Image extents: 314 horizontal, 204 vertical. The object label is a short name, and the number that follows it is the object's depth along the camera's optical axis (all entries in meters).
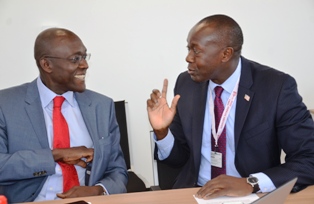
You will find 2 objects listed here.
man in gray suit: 1.98
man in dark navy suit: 1.99
